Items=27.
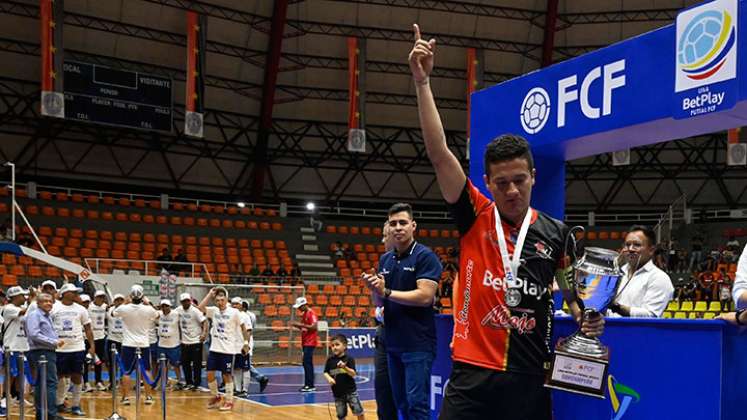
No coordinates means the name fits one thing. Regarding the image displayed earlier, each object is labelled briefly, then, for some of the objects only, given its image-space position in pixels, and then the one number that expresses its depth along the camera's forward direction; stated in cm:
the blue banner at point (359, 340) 1895
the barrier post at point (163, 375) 855
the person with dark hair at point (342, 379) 796
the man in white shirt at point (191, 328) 1284
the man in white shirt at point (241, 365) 1218
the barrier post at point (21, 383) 755
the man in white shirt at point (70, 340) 983
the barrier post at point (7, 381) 808
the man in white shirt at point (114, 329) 1232
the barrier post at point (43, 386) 746
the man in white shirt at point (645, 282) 481
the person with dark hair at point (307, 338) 1329
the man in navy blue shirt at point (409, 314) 498
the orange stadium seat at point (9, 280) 1739
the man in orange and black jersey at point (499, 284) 252
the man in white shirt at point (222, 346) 1112
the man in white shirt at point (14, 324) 1030
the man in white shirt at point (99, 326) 1306
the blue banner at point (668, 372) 361
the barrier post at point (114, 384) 911
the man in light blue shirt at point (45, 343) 871
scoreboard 2064
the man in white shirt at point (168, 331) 1265
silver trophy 265
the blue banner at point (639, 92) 439
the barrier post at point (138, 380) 865
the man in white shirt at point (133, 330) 1137
